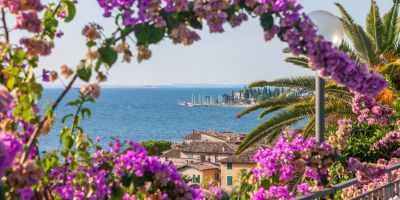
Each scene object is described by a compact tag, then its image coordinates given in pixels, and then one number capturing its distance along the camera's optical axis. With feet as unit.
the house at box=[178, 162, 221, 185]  201.36
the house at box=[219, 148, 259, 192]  204.54
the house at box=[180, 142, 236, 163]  238.48
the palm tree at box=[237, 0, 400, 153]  47.55
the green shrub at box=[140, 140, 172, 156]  250.98
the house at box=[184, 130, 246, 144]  259.39
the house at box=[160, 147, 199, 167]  241.51
